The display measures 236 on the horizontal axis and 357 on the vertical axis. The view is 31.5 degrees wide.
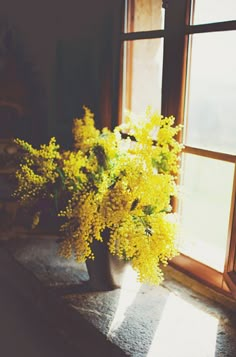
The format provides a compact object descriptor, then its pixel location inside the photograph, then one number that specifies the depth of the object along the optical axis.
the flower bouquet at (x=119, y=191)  1.49
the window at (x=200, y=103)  1.59
